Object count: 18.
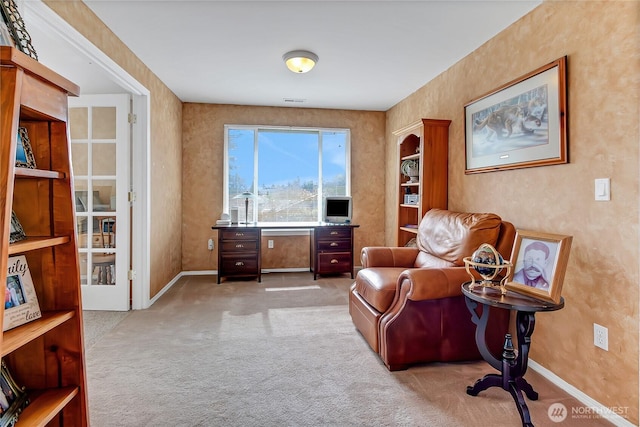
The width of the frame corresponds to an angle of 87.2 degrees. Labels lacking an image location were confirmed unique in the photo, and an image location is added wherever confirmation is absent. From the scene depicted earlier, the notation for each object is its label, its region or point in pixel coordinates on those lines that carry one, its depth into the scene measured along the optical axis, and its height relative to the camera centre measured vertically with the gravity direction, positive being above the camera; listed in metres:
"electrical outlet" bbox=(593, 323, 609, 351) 1.79 -0.68
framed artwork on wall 2.09 +0.64
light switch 1.78 +0.12
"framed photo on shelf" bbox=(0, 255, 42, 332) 1.08 -0.28
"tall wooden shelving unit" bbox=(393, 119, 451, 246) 3.37 +0.49
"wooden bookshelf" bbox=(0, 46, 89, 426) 1.13 -0.20
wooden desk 4.34 -0.48
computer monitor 4.76 +0.04
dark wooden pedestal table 1.63 -0.71
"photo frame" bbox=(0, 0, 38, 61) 1.14 +0.66
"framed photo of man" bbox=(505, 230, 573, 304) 1.69 -0.29
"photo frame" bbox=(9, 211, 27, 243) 1.11 -0.06
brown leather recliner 2.15 -0.65
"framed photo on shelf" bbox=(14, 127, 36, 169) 1.12 +0.21
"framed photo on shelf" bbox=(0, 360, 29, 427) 1.04 -0.62
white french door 3.27 +0.18
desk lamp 4.66 +0.16
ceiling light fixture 3.04 +1.40
